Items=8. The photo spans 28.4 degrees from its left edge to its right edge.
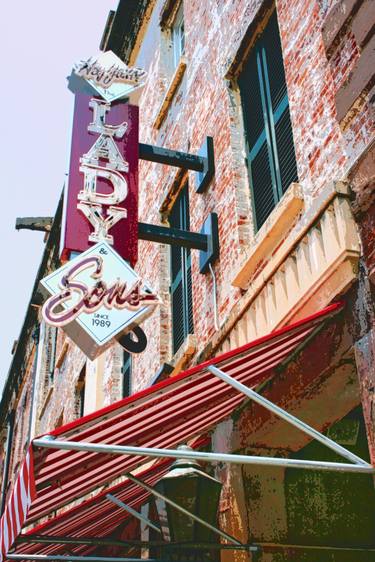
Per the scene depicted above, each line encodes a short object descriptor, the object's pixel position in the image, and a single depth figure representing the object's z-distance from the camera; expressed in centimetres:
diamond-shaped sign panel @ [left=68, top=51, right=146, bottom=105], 888
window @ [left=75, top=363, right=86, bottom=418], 1427
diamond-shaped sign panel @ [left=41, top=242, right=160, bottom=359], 661
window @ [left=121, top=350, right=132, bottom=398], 1110
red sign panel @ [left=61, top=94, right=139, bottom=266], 753
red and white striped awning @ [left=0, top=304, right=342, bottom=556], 449
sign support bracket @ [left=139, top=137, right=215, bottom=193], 829
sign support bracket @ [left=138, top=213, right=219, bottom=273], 771
